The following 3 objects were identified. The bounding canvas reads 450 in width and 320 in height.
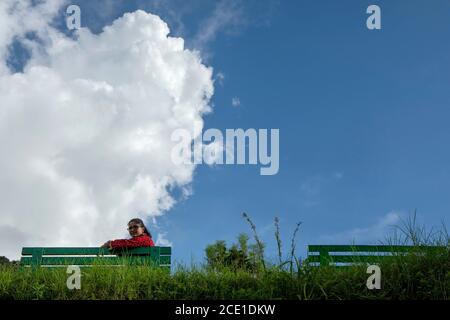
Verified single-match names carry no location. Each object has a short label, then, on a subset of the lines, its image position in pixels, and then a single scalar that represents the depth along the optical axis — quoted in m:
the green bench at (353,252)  6.93
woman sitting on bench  9.12
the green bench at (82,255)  8.54
